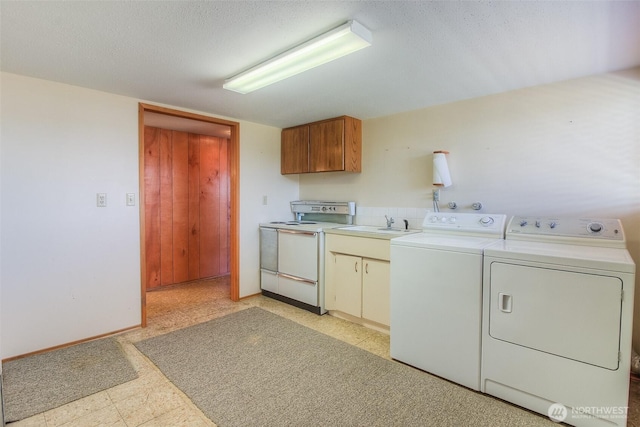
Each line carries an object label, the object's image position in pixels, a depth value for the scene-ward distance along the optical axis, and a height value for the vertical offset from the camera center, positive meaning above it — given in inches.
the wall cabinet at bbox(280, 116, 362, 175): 135.7 +26.0
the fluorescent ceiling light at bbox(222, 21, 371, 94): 64.1 +34.9
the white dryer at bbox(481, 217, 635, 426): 61.3 -26.2
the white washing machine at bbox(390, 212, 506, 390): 77.9 -26.3
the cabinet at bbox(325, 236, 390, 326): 110.4 -31.1
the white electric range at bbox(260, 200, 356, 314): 129.3 -23.1
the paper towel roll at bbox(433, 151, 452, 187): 111.8 +11.9
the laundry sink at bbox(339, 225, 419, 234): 118.0 -10.8
